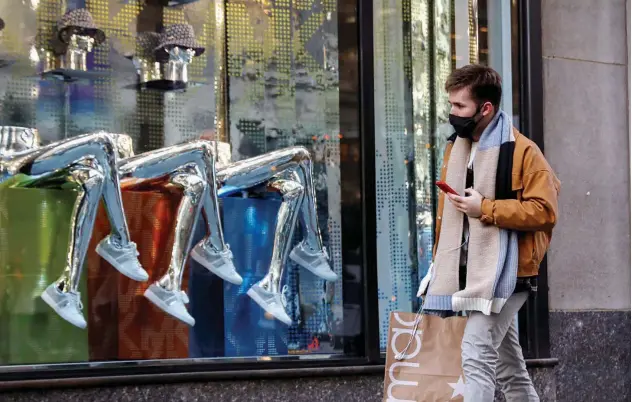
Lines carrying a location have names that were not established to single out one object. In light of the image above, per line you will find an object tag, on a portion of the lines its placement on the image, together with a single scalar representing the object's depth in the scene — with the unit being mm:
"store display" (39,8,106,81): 10372
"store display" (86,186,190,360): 10441
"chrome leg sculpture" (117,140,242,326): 10729
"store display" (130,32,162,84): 10777
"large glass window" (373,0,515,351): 11958
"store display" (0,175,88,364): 10070
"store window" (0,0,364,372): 10221
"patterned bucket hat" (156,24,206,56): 10928
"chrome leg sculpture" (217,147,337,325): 11210
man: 8560
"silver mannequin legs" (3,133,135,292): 10201
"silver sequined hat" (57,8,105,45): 10441
